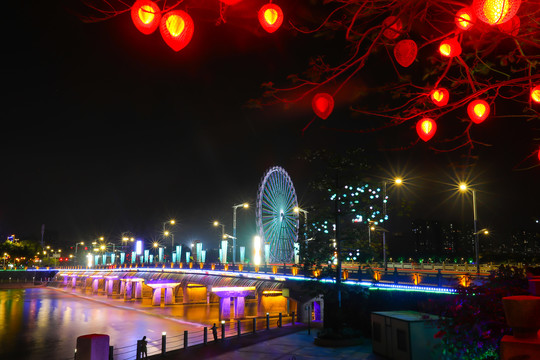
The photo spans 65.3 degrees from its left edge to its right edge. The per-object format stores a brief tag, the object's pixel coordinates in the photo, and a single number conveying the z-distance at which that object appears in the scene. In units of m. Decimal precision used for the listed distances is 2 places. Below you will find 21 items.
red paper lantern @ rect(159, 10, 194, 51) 7.11
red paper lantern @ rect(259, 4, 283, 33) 7.52
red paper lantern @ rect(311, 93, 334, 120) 8.58
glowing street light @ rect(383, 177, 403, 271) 33.34
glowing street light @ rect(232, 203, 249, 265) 55.11
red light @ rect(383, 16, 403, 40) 7.38
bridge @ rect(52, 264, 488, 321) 27.62
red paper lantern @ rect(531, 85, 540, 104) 8.68
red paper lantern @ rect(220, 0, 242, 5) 6.36
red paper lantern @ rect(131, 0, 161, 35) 7.10
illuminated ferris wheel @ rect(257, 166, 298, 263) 51.25
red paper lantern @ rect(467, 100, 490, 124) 9.47
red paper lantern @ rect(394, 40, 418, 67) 7.71
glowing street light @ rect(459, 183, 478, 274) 30.72
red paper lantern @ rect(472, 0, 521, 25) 5.63
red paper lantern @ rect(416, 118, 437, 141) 10.05
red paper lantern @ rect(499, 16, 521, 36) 7.15
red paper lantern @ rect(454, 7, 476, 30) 7.20
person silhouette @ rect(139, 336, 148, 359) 22.73
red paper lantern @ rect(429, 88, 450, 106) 9.69
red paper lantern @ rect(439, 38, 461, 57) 8.54
